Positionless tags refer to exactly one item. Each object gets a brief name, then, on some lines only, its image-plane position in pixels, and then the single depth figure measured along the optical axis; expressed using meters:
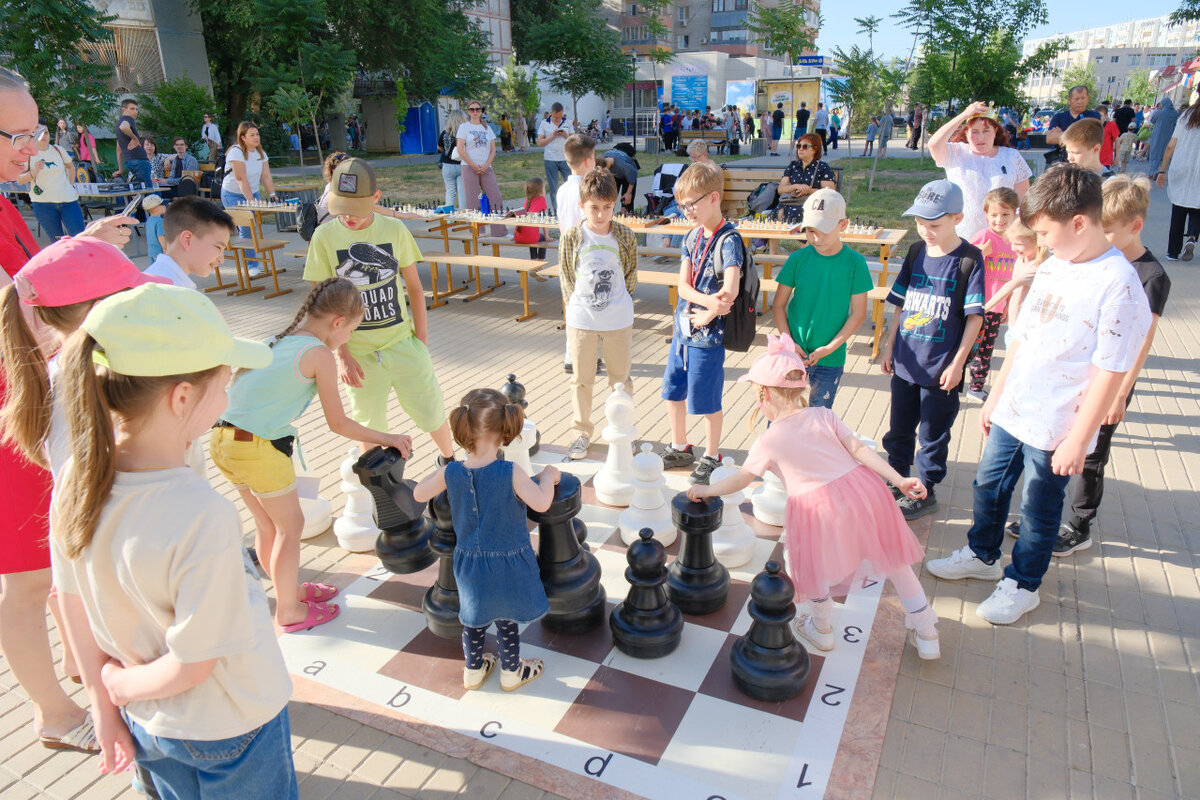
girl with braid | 2.52
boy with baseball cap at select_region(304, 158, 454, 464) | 3.30
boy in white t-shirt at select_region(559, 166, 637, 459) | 3.96
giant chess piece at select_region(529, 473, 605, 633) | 2.54
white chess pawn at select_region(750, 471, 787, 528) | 3.45
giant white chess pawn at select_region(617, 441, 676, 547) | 3.23
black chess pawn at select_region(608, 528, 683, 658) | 2.51
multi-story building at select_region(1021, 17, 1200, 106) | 92.31
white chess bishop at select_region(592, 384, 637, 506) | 3.64
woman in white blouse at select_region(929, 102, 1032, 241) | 4.79
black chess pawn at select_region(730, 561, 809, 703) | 2.30
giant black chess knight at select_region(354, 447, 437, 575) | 2.68
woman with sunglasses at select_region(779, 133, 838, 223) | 7.38
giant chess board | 2.13
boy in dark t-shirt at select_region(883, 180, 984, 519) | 3.20
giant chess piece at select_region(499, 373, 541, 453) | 3.58
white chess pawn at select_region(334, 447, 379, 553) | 3.34
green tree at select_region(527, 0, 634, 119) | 28.66
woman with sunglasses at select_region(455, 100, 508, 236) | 9.05
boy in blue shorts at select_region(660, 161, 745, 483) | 3.45
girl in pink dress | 2.42
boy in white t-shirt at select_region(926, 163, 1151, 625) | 2.35
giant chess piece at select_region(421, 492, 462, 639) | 2.56
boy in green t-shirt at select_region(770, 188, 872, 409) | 3.41
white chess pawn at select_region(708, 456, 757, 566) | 3.09
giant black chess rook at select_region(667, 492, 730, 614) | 2.72
